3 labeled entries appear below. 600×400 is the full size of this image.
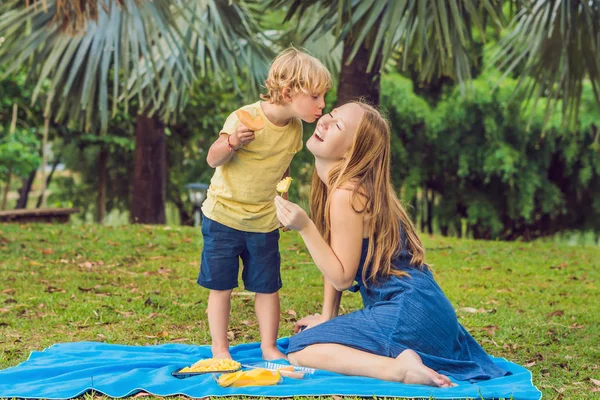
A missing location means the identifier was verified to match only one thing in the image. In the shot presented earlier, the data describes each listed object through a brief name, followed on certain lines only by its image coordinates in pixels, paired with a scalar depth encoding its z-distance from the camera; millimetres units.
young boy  3240
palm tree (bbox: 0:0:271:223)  6059
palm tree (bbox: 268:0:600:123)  5043
